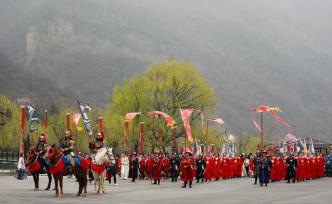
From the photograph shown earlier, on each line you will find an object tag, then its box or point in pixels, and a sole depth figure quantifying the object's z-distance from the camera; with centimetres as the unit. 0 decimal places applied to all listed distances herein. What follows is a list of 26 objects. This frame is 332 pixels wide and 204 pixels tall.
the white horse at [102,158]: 2603
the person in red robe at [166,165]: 4141
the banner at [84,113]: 4019
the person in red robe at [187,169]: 3266
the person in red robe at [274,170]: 3797
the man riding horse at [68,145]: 2423
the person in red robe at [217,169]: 4192
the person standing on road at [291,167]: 3800
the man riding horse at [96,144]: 2617
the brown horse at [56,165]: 2386
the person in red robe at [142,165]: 4231
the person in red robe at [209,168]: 4081
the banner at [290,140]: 5159
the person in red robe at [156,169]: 3684
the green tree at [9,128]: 7338
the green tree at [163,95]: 6912
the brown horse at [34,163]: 2861
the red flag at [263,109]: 4497
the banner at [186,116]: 4872
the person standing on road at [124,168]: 4320
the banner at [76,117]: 4523
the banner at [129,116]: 5194
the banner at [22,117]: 4053
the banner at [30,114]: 4511
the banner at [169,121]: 5303
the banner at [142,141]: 5024
